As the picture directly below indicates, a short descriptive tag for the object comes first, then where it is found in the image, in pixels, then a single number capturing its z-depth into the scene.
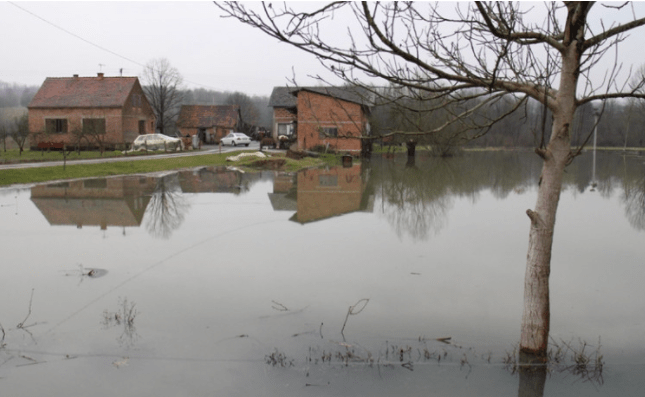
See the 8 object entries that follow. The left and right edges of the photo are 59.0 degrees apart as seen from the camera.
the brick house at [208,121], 69.19
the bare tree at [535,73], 4.64
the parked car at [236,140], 57.03
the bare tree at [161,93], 70.73
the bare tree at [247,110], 99.25
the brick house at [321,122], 40.50
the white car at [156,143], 41.84
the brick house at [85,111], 45.78
